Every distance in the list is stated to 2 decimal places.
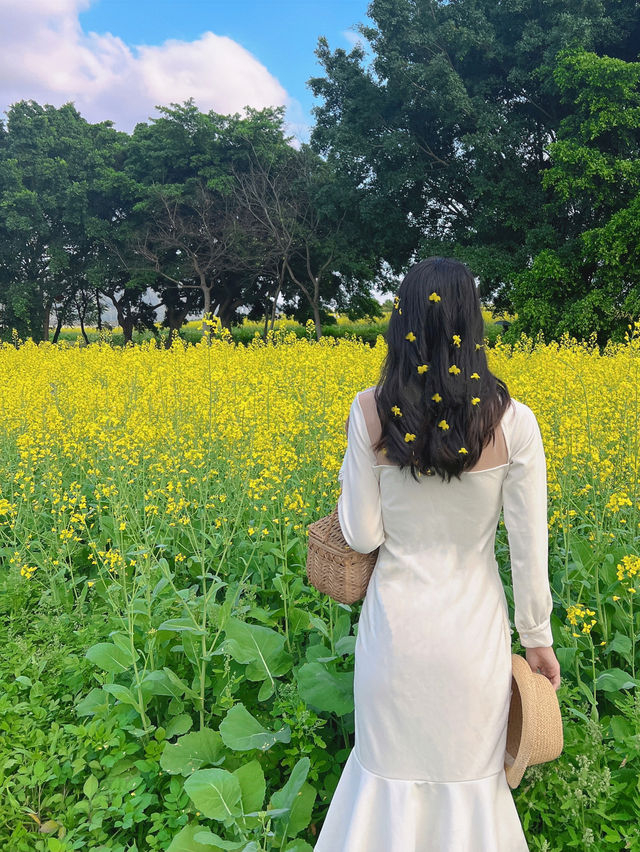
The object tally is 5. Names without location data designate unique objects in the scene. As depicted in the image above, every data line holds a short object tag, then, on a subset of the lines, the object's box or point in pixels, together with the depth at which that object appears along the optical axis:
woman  1.45
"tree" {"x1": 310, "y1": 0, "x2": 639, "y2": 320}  17.83
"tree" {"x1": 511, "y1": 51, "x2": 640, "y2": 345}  15.18
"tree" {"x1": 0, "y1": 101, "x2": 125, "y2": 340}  26.11
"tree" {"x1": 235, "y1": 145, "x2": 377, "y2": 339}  23.38
